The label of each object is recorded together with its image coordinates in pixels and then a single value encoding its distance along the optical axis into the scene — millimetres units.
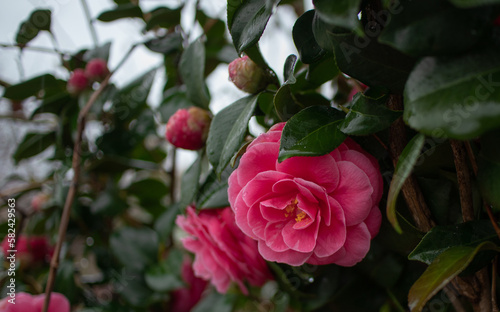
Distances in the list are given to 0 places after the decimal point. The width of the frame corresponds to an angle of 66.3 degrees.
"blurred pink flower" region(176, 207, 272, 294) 542
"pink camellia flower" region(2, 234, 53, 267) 1003
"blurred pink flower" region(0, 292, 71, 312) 671
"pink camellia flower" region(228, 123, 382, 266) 385
